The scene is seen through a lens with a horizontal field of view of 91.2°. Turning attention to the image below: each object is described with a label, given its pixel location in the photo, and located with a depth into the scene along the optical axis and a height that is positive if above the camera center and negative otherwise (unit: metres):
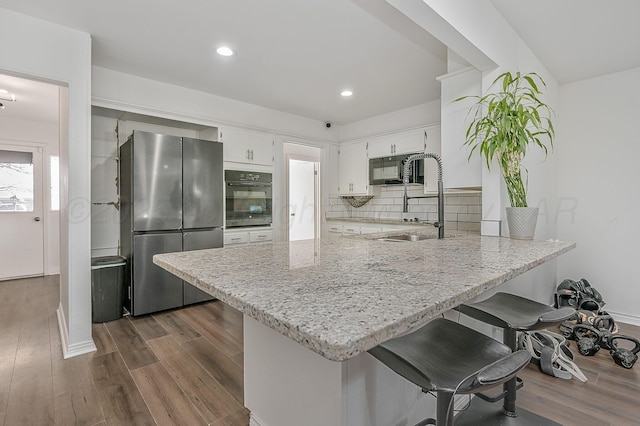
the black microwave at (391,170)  4.09 +0.54
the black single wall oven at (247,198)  3.88 +0.14
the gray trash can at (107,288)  2.99 -0.76
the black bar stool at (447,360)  0.77 -0.46
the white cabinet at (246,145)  3.92 +0.84
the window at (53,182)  5.00 +0.44
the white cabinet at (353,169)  4.87 +0.64
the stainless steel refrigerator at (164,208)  3.10 +0.02
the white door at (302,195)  5.82 +0.27
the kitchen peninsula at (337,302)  0.60 -0.21
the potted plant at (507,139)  1.93 +0.45
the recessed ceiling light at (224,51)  2.65 +1.36
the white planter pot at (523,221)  2.02 -0.08
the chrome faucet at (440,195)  2.11 +0.09
